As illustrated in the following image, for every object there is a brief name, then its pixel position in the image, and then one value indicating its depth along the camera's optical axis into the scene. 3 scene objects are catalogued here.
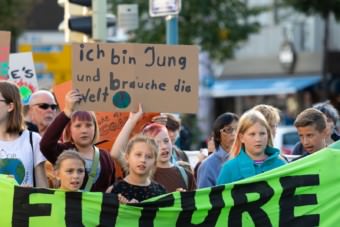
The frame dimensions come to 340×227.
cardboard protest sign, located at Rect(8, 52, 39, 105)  15.73
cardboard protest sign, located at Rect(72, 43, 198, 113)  11.41
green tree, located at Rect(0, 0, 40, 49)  40.44
